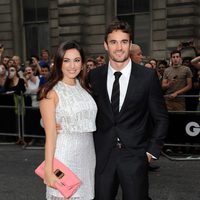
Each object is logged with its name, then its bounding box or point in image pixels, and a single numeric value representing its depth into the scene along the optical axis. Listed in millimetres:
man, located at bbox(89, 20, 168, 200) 3404
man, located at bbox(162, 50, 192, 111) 7898
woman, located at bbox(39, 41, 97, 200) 3178
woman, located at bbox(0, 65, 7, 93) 9730
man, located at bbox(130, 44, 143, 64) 5709
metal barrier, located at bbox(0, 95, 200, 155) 7738
